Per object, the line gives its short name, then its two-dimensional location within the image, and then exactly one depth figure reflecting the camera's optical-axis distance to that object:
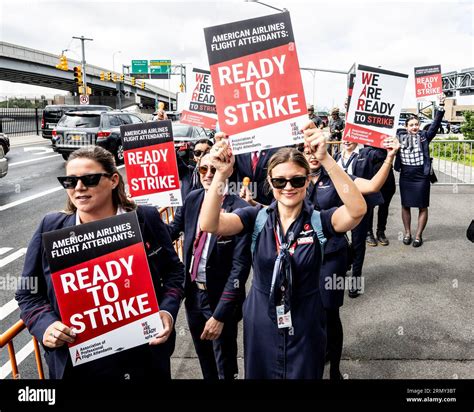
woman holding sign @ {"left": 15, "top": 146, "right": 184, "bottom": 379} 2.09
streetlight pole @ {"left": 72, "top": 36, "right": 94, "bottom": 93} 40.81
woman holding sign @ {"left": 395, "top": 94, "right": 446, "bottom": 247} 6.61
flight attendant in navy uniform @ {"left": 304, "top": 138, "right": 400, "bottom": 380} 3.27
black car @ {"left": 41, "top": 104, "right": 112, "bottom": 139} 21.84
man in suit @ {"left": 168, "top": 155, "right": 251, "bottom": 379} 2.84
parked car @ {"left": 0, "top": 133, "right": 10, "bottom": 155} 14.30
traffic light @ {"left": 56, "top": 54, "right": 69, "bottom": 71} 29.58
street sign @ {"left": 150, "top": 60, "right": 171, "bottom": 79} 76.16
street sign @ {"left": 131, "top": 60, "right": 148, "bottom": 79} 77.25
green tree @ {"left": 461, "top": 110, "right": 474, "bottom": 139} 18.97
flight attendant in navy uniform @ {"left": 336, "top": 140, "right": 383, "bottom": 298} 4.88
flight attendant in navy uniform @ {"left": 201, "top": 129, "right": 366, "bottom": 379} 2.27
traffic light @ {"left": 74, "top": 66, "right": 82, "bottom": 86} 28.61
